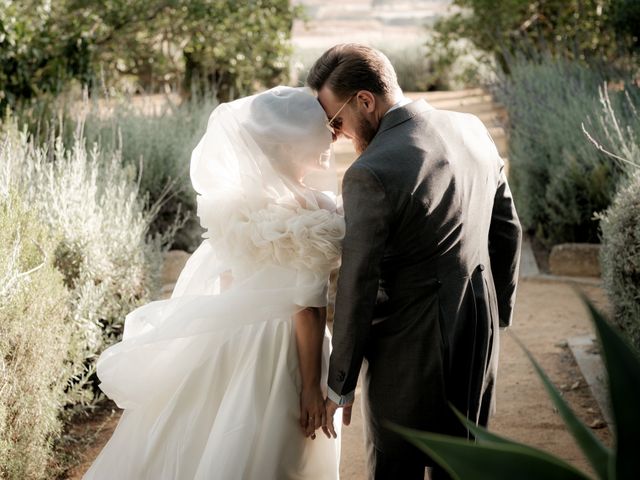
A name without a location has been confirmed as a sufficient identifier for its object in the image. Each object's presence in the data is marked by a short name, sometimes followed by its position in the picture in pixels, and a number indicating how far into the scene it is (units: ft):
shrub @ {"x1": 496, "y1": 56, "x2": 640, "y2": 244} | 21.18
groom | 7.02
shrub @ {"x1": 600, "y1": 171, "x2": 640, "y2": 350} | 12.81
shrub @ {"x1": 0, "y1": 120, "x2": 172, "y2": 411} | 12.80
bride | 7.54
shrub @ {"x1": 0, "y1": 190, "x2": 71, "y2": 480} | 9.45
